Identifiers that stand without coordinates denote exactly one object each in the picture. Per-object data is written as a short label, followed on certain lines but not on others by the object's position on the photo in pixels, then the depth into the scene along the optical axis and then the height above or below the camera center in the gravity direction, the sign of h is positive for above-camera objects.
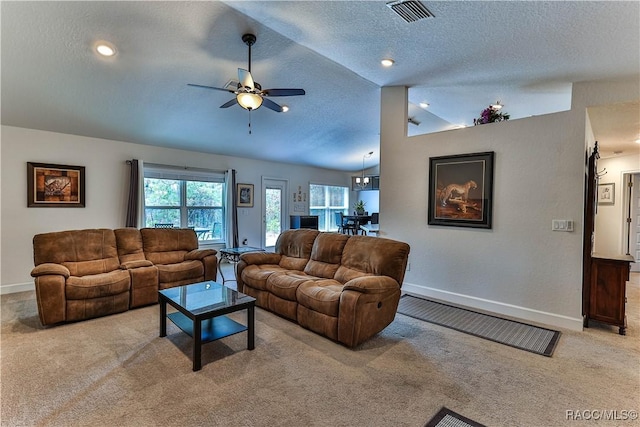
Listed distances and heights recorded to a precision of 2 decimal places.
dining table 8.64 -0.37
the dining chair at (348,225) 8.68 -0.54
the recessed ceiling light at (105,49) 3.15 +1.64
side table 4.83 -0.75
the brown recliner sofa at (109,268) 3.25 -0.79
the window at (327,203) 9.05 +0.10
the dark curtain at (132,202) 5.27 +0.05
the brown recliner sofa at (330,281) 2.78 -0.82
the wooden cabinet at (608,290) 3.13 -0.87
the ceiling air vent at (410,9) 2.49 +1.65
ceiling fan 3.00 +1.18
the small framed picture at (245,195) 6.93 +0.24
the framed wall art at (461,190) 3.85 +0.22
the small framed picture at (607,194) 5.81 +0.26
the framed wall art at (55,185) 4.46 +0.29
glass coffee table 2.43 -0.88
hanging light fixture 9.01 +0.74
